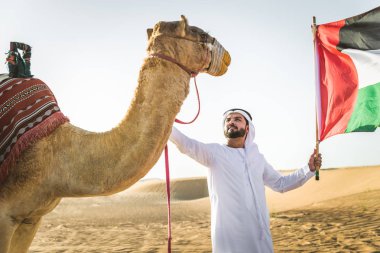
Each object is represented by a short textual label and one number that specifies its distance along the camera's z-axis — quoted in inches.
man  143.3
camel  92.7
